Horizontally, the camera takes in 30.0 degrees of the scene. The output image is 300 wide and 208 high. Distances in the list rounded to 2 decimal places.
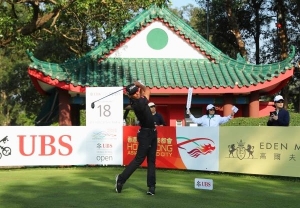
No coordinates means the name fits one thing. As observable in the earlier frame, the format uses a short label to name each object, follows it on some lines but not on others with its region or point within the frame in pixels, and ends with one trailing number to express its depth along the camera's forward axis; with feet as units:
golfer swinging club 30.68
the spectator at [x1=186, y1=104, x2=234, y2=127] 45.83
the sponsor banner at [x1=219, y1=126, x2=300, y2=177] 40.14
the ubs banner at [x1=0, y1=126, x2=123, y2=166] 48.32
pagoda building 67.15
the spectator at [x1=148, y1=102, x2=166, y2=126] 49.03
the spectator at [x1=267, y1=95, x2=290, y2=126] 40.35
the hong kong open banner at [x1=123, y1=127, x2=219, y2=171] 44.50
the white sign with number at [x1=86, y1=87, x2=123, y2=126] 49.60
